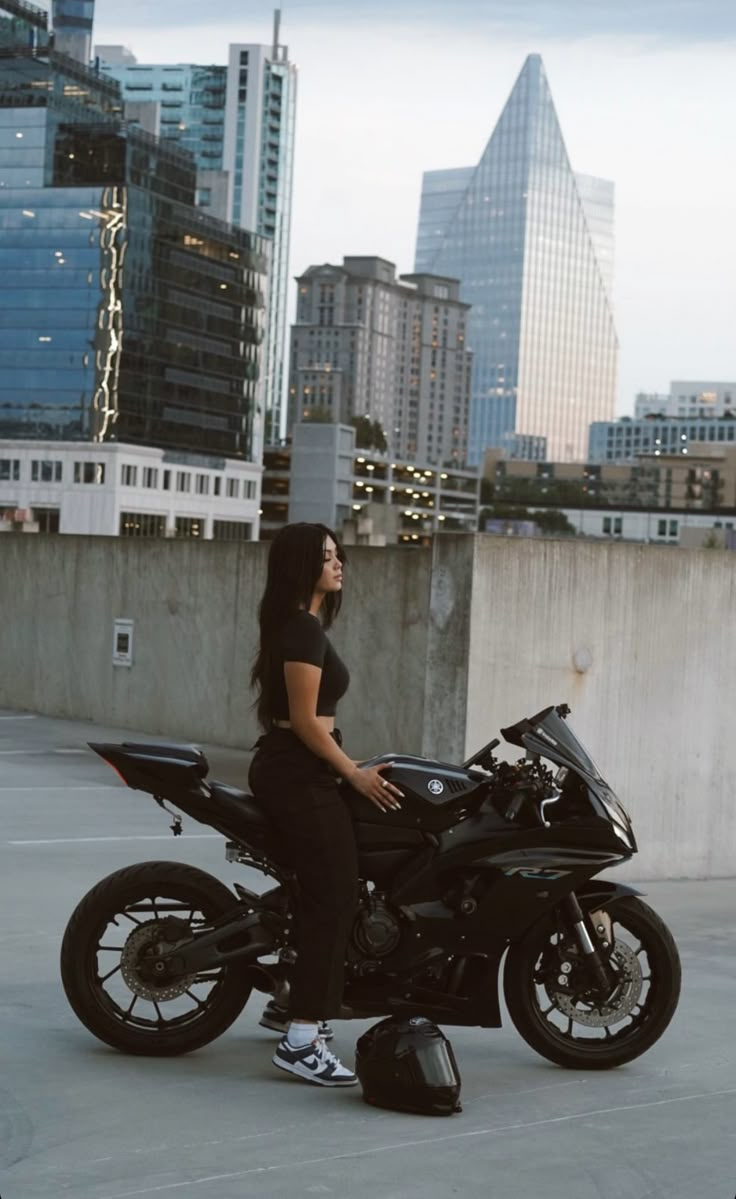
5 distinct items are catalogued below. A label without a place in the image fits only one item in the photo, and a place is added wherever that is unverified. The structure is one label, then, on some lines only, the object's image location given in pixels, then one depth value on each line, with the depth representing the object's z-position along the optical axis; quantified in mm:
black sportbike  5055
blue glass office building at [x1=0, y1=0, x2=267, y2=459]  133000
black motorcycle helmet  4789
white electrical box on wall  17625
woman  4961
